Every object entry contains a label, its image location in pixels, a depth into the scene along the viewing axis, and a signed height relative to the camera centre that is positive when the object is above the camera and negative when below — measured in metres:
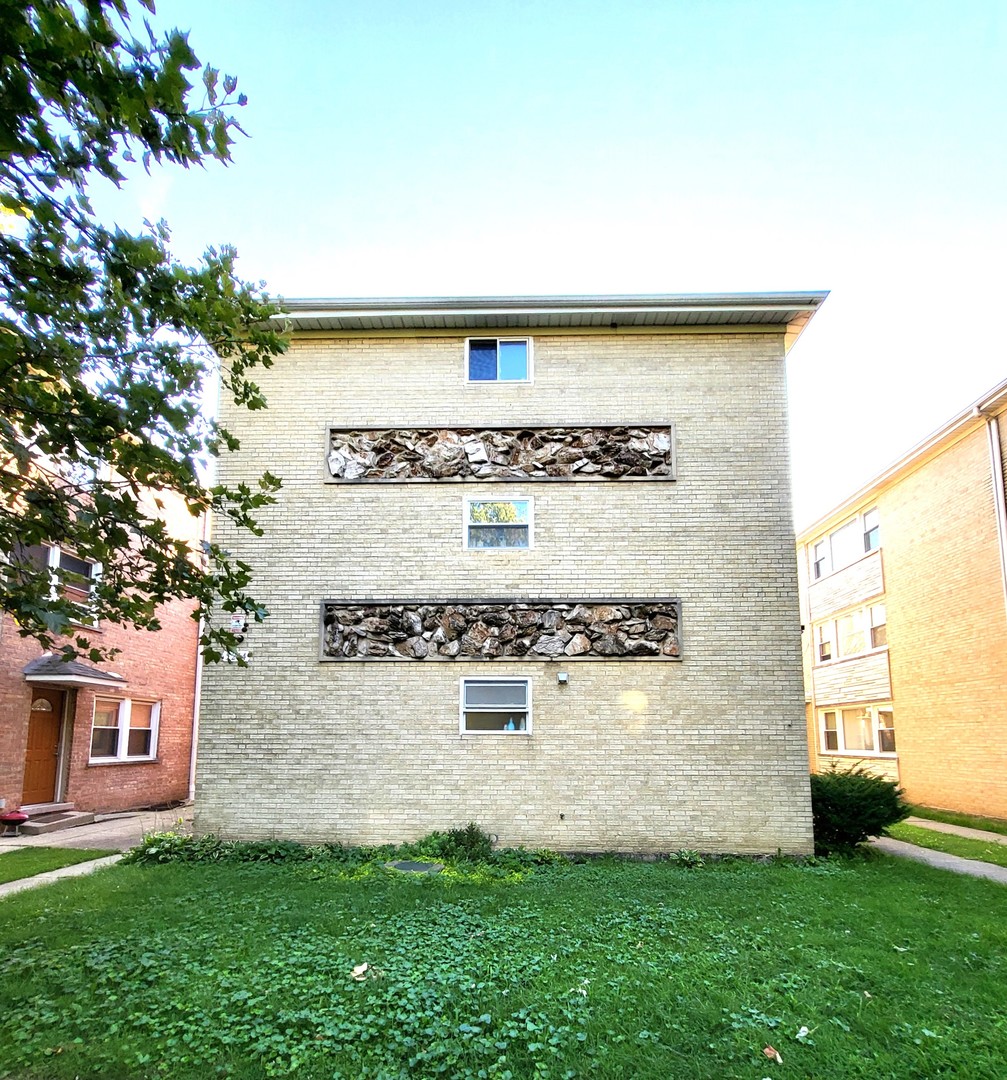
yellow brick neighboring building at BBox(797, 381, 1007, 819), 14.73 +1.37
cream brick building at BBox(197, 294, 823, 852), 9.93 +1.37
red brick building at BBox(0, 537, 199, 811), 13.24 -0.84
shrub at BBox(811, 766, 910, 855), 10.26 -1.84
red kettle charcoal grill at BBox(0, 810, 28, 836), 12.42 -2.39
